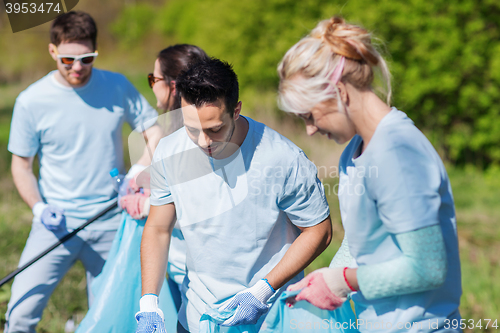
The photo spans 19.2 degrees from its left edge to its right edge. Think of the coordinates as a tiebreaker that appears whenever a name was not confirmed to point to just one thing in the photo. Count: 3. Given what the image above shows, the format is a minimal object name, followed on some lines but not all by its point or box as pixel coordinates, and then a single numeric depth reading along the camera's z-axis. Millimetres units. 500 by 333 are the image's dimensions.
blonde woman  3585
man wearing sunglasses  4442
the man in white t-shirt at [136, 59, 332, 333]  3852
